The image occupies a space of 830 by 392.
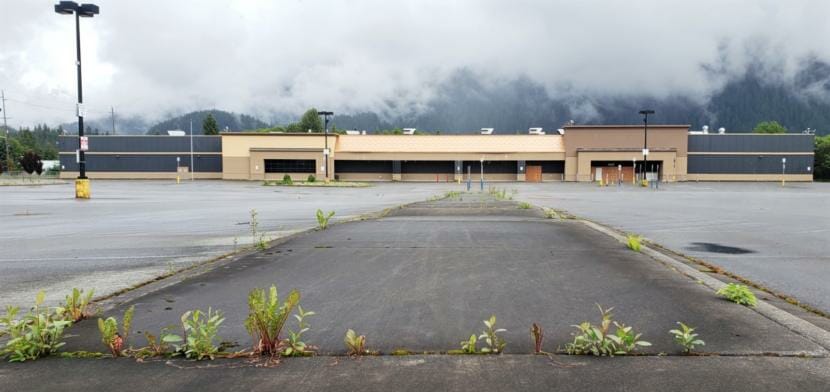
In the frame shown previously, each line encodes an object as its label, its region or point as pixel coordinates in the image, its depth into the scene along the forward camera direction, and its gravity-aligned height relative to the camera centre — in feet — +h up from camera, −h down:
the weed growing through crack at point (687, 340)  13.37 -4.21
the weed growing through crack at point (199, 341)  13.16 -4.20
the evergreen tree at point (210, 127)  470.68 +41.61
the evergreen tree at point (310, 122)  501.97 +49.52
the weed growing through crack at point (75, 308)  16.52 -4.34
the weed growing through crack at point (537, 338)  13.50 -4.18
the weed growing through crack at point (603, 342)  13.26 -4.23
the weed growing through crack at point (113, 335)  13.17 -4.14
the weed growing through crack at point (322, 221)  43.09 -3.99
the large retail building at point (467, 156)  230.89 +8.34
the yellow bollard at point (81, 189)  93.56 -2.99
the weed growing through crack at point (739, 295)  18.69 -4.27
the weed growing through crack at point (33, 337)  13.30 -4.26
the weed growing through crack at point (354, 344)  13.32 -4.30
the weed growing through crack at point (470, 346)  13.43 -4.40
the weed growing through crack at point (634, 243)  31.79 -4.12
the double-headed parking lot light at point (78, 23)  86.69 +24.80
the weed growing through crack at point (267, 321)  13.32 -3.73
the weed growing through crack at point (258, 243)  33.24 -4.62
